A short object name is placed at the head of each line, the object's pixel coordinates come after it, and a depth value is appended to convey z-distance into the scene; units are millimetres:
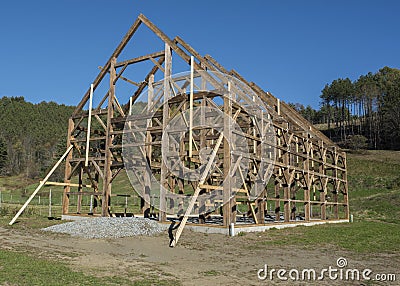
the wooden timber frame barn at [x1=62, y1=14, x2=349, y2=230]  16328
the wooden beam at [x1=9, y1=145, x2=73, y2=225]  16852
